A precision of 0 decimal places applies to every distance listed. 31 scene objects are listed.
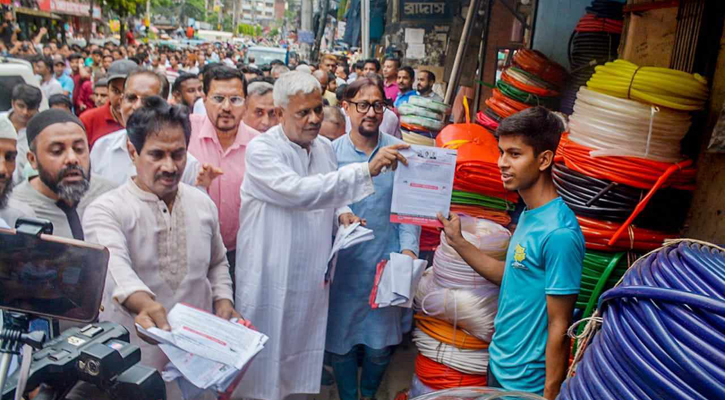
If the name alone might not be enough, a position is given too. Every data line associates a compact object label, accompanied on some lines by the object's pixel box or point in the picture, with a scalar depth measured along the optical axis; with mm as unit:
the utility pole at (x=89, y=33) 35438
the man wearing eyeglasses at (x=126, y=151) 2977
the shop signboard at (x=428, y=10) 9461
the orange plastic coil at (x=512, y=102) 3916
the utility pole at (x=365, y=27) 8281
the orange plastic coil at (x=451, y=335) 2957
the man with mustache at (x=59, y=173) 2270
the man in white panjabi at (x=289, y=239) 2750
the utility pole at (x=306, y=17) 19203
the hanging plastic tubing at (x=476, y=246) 2885
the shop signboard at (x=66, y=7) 25222
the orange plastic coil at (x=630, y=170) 2469
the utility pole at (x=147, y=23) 43766
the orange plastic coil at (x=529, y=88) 3957
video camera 1173
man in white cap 2115
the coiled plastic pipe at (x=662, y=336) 737
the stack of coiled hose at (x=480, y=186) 3117
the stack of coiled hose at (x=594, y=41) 3994
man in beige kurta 2105
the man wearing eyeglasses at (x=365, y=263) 3201
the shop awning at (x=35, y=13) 21531
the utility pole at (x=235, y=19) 78962
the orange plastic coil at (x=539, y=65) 4004
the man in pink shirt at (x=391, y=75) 7945
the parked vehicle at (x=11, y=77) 4879
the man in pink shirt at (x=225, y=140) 3496
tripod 1177
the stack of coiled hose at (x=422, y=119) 4207
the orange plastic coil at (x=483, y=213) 3182
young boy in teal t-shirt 1971
